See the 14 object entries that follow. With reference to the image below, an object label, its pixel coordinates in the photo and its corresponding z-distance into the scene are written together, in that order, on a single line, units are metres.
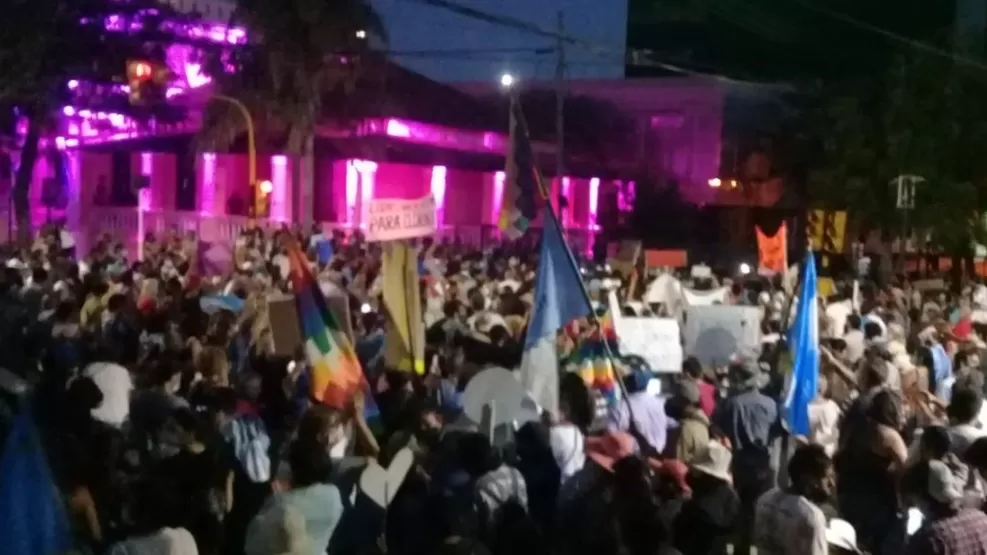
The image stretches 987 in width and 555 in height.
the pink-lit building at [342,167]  33.12
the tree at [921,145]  25.27
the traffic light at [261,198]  23.68
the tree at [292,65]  30.20
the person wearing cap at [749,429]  7.96
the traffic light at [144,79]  17.02
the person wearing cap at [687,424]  7.62
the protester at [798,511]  5.52
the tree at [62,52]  22.45
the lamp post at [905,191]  18.03
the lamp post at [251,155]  23.06
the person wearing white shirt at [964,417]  7.46
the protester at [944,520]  5.34
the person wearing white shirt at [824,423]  8.53
